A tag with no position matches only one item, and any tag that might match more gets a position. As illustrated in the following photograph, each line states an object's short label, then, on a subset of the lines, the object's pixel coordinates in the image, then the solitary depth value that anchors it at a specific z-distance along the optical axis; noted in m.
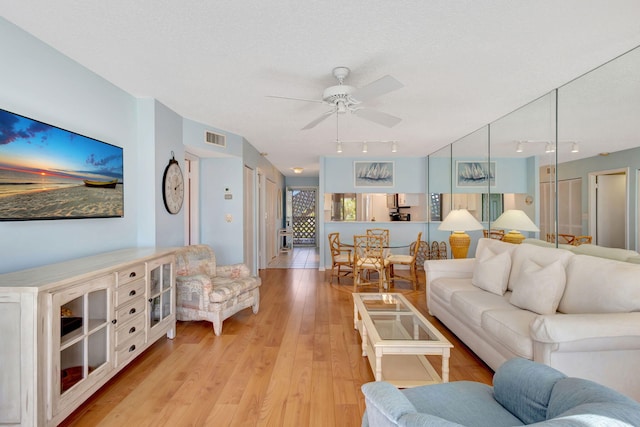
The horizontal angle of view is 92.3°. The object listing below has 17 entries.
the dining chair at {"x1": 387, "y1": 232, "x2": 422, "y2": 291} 4.83
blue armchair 0.79
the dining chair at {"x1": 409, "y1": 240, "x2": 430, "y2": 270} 6.41
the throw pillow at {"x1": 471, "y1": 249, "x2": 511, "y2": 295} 2.88
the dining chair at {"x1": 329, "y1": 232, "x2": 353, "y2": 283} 5.19
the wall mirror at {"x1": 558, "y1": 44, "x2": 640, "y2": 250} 2.42
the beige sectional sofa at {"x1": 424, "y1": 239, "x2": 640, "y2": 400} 1.75
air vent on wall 4.24
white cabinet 1.50
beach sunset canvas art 1.88
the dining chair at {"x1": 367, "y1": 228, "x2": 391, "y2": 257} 4.77
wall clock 3.48
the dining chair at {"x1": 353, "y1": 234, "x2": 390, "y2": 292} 4.68
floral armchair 3.11
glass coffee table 2.00
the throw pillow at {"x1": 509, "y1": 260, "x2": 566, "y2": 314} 2.27
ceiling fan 2.32
